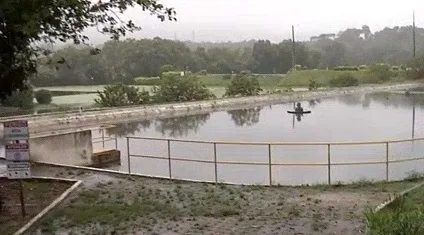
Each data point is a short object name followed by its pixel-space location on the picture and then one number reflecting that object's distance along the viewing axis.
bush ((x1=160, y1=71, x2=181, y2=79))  52.70
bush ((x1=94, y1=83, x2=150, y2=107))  47.47
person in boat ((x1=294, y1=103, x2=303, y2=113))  41.62
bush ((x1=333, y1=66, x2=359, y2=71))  81.46
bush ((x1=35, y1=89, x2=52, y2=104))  48.32
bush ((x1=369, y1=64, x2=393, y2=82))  71.97
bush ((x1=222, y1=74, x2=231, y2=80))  79.28
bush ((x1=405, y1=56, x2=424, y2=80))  72.56
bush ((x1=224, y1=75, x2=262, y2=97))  54.50
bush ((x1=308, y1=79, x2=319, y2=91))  61.17
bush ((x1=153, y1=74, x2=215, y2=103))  50.53
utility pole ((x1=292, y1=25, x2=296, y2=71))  93.04
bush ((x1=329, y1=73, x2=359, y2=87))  67.25
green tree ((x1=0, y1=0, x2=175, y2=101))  10.45
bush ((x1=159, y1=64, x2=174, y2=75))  71.96
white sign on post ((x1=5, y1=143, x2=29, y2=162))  10.72
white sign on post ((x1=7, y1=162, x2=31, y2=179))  10.77
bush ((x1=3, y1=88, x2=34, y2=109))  40.83
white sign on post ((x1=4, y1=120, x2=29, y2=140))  10.78
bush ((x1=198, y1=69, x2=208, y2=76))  87.75
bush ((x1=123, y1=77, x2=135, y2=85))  68.88
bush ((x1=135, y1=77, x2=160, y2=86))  70.28
